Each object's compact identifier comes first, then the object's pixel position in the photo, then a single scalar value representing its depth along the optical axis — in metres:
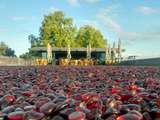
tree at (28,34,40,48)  52.50
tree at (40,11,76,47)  40.33
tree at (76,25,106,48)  45.79
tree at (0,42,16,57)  64.45
